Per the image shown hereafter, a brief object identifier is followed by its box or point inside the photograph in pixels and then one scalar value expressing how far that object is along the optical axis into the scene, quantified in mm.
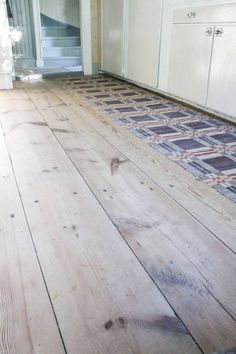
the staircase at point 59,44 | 6242
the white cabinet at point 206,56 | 2352
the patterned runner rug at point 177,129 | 1729
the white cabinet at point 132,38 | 3312
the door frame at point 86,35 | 4504
